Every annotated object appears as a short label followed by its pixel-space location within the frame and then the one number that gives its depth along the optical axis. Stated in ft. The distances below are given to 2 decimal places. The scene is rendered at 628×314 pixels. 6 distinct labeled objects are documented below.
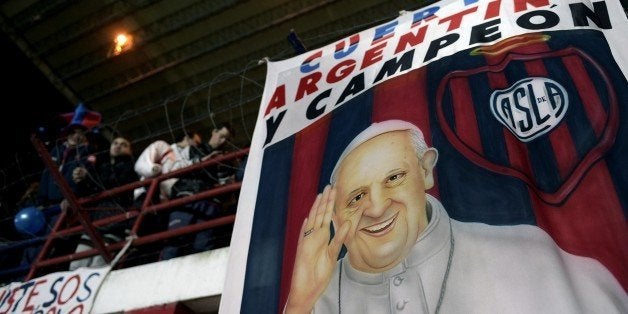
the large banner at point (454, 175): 5.90
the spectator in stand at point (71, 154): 18.66
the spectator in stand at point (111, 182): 16.88
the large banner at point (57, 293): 12.49
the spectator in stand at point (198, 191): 14.49
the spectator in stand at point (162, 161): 16.97
